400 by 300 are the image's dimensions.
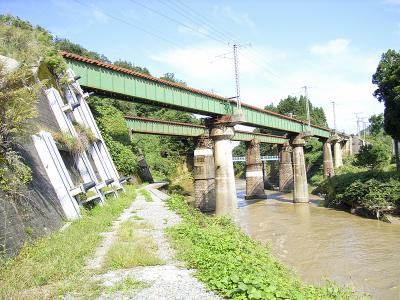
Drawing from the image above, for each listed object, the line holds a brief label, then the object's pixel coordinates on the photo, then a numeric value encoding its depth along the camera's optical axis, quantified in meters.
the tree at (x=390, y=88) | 28.66
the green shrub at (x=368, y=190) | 28.14
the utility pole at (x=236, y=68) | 30.89
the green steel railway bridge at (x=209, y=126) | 23.25
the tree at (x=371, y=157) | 49.47
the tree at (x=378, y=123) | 48.09
